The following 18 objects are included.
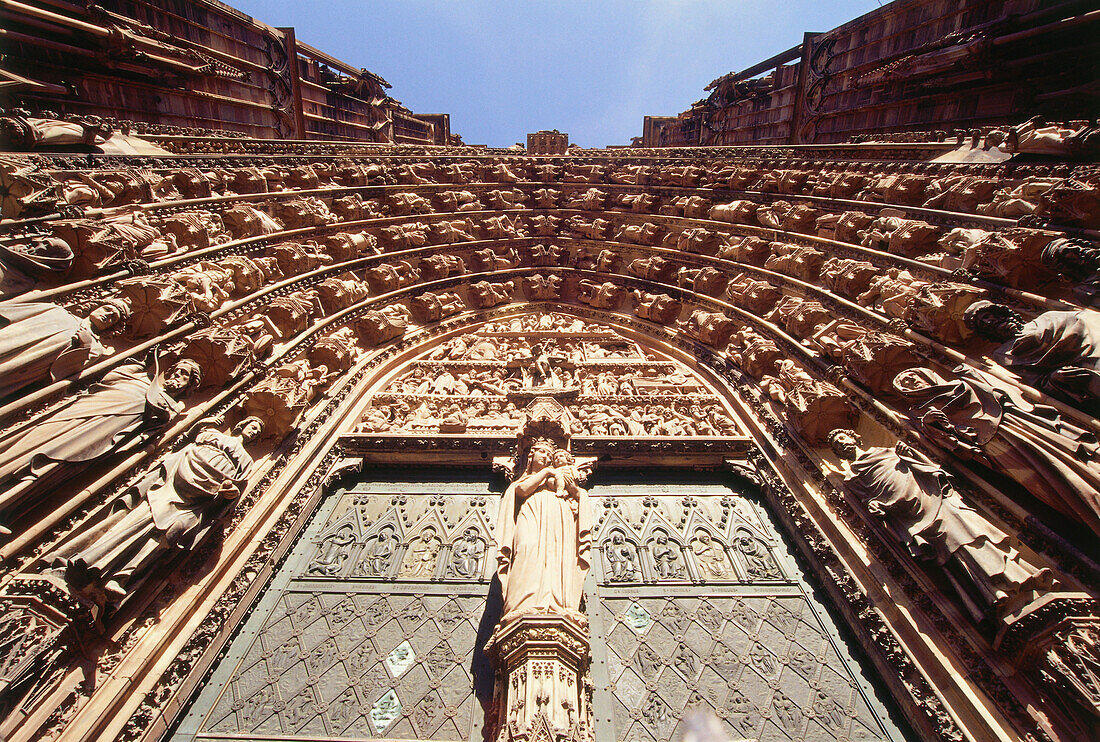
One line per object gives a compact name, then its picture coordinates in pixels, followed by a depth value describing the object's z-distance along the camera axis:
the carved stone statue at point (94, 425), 3.93
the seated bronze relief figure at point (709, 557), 5.77
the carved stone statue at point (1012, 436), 3.61
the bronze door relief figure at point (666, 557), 5.77
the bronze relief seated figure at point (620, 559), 5.79
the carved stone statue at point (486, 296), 10.84
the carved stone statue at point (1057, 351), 3.95
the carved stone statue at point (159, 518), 3.92
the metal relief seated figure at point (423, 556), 5.84
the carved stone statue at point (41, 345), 4.20
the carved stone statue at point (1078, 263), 4.66
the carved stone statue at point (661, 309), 10.09
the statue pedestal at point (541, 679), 3.64
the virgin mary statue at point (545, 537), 4.59
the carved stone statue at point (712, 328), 8.86
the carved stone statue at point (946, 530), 3.65
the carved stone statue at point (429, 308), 10.00
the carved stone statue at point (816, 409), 6.12
